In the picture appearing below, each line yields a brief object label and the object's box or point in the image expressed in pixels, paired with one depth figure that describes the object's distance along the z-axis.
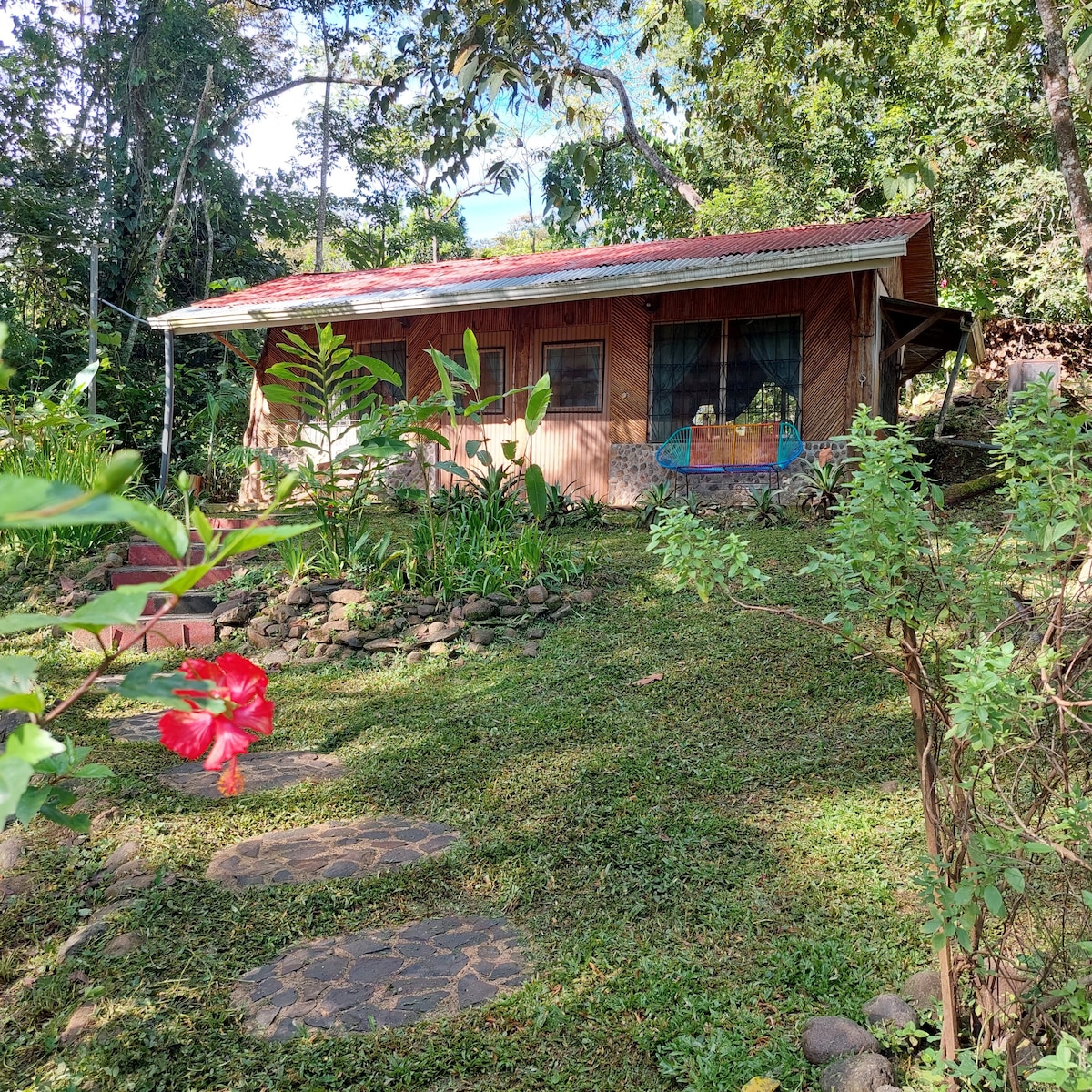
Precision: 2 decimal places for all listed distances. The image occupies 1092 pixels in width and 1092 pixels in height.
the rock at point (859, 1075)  1.98
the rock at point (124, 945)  2.59
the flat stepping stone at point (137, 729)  4.49
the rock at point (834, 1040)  2.11
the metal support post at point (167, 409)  9.61
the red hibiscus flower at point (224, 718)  1.09
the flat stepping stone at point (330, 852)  3.13
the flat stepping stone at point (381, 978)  2.36
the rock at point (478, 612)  5.86
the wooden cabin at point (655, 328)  9.32
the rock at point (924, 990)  2.26
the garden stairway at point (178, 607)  6.01
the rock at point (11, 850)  3.24
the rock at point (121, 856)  3.14
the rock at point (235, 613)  6.16
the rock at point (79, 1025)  2.25
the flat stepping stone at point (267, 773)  3.93
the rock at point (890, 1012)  2.19
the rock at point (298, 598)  6.12
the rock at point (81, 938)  2.62
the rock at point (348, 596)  6.03
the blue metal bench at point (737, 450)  9.30
